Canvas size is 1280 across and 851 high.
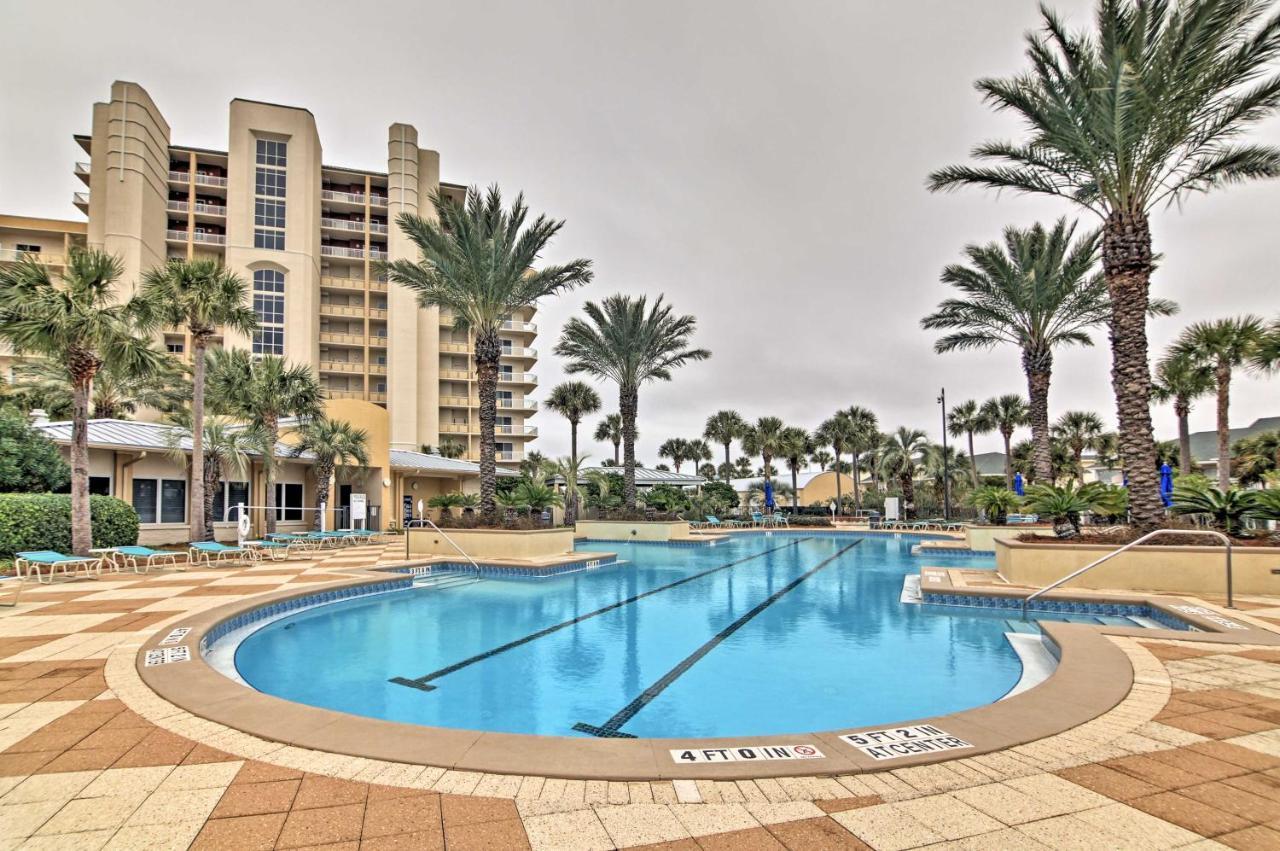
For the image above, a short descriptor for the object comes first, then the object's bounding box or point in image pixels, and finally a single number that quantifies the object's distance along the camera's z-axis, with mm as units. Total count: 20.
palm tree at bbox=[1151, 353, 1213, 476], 23594
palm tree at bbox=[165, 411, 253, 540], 18859
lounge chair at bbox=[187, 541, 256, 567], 14523
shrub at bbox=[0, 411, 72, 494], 14539
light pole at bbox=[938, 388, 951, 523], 30289
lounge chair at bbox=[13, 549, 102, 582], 10781
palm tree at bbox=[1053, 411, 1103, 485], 39750
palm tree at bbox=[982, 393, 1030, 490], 39156
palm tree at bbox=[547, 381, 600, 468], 40219
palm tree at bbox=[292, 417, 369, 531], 22188
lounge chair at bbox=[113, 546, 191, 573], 12555
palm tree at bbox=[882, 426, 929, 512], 37219
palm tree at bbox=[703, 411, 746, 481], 49688
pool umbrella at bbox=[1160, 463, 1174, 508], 14634
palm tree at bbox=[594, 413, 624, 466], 50794
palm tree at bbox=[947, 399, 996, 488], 41781
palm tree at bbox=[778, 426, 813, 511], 42688
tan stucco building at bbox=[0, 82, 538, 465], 38531
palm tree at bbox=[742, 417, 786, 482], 42125
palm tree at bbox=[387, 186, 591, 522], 17000
